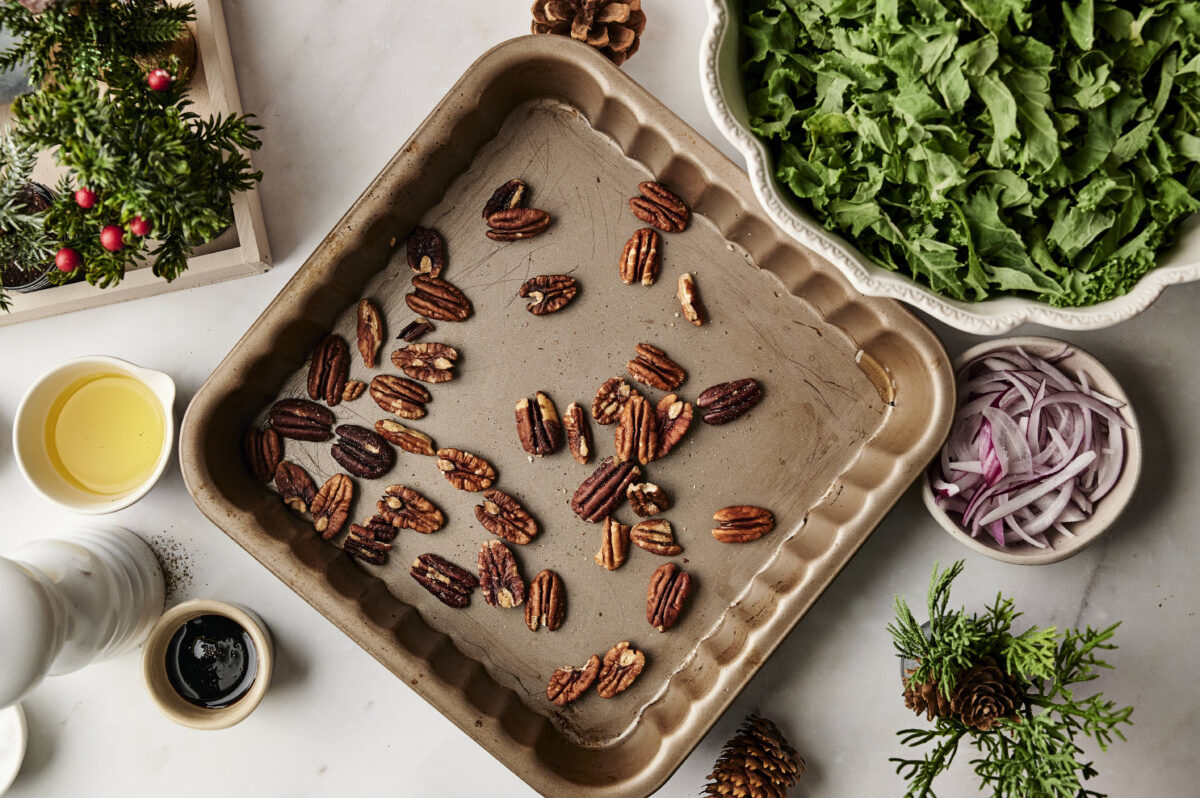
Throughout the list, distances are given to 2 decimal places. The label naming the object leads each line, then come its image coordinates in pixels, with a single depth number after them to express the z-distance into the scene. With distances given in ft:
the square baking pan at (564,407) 2.26
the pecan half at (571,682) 2.32
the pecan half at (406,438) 2.33
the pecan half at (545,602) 2.32
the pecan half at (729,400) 2.30
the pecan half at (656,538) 2.31
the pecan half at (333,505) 2.33
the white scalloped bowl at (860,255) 2.08
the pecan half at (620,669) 2.31
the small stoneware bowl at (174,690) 2.31
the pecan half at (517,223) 2.32
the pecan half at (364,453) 2.33
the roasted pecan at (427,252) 2.33
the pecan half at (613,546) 2.31
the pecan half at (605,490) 2.32
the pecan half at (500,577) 2.32
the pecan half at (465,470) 2.33
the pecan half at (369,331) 2.33
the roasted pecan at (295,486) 2.34
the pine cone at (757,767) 2.28
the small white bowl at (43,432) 2.30
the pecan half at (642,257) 2.31
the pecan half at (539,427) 2.32
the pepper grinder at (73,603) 2.16
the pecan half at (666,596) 2.30
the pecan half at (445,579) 2.33
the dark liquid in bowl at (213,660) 2.36
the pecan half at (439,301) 2.33
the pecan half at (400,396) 2.33
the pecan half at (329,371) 2.34
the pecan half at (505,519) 2.32
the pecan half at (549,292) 2.32
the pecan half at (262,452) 2.34
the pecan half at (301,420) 2.33
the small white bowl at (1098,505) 2.24
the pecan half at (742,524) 2.30
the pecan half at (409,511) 2.33
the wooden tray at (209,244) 2.32
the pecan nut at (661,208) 2.30
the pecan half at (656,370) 2.31
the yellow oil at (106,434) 2.35
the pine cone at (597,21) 2.26
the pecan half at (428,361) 2.33
